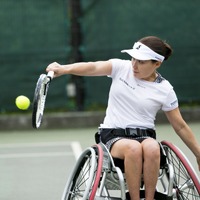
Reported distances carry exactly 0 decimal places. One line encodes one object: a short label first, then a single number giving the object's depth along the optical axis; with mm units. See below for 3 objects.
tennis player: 8437
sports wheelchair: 7703
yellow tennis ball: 8293
